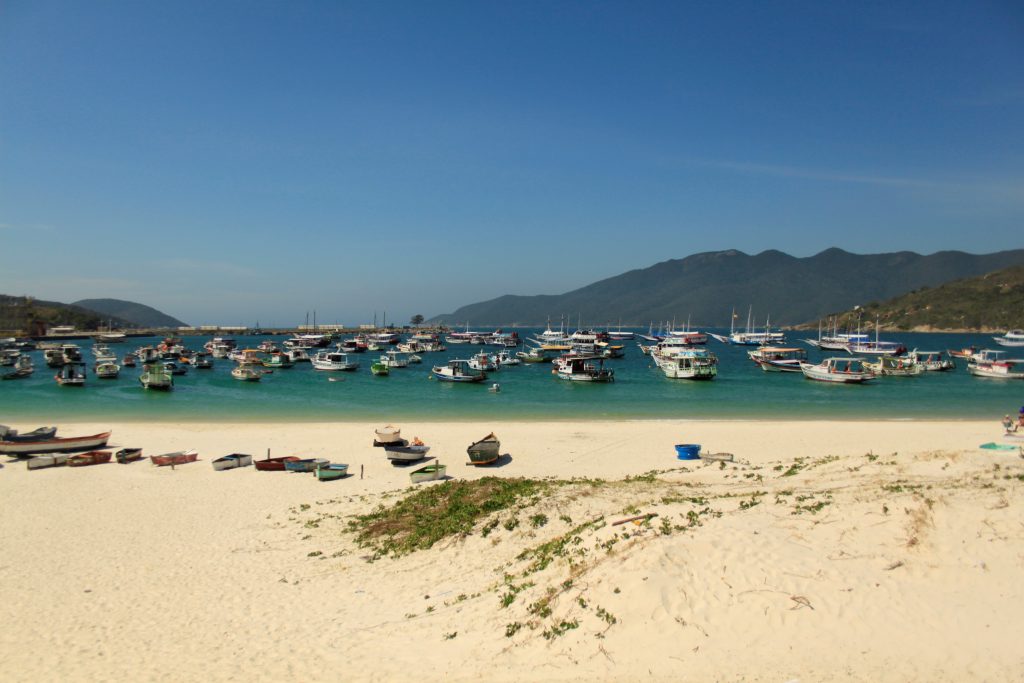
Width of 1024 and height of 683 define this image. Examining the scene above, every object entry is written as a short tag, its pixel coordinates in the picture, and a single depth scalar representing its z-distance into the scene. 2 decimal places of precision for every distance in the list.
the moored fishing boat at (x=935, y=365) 74.83
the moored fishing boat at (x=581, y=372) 63.22
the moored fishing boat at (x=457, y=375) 61.59
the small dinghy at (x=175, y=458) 25.41
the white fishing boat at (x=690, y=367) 65.41
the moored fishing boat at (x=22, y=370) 67.56
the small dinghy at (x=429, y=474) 22.05
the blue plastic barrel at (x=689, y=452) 24.88
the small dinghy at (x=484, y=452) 25.03
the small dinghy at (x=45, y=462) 24.44
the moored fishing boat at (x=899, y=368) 70.88
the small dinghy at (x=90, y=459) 25.19
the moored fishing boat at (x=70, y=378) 58.47
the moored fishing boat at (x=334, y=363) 74.38
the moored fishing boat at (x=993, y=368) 68.19
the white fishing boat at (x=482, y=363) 69.79
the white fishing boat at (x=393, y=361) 78.81
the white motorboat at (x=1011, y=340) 135.09
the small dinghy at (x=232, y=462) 24.61
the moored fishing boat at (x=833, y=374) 61.62
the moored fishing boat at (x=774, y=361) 73.38
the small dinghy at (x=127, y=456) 25.91
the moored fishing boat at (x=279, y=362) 78.62
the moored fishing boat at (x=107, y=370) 65.56
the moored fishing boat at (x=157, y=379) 55.81
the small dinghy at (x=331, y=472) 22.75
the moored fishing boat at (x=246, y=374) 63.41
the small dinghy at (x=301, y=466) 24.06
